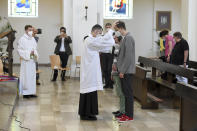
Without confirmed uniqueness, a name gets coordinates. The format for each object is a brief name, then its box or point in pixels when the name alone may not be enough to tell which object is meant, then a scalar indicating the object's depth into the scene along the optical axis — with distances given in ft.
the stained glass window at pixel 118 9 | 59.77
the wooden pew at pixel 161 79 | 25.46
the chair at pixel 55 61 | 40.42
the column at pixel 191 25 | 36.47
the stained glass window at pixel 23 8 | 58.13
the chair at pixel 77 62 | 42.52
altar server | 29.48
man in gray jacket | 21.42
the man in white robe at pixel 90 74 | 21.94
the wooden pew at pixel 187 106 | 16.52
